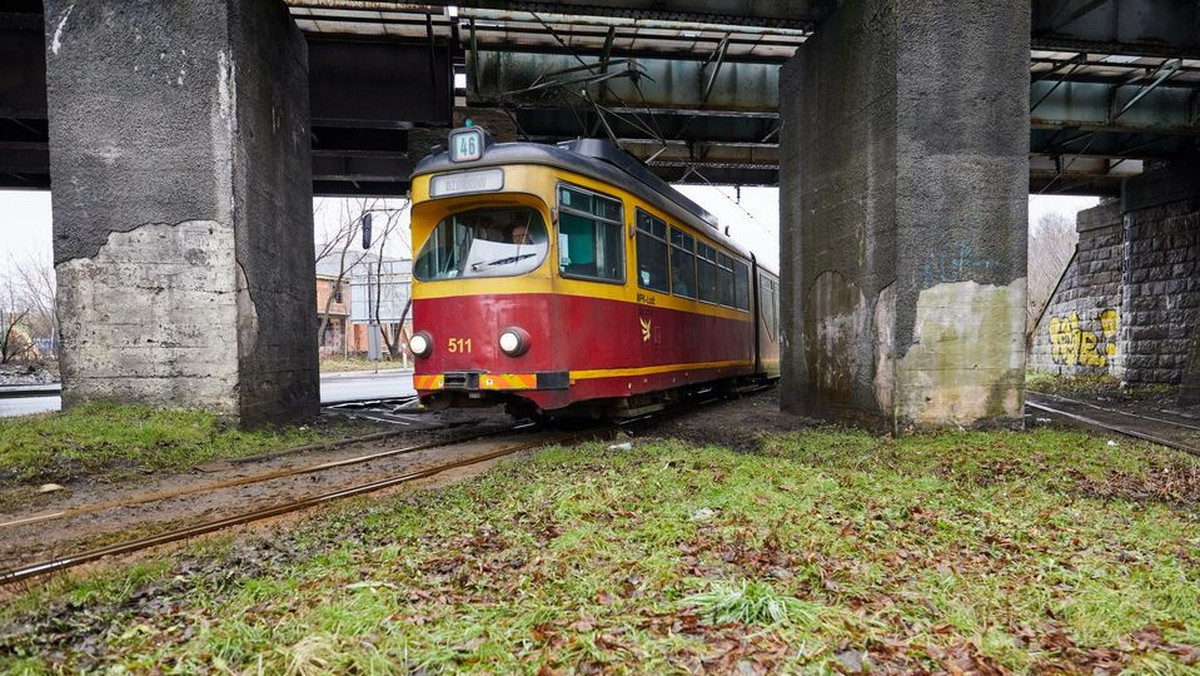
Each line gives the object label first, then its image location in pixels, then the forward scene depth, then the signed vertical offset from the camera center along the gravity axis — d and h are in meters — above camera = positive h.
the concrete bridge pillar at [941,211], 7.74 +1.31
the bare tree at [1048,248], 51.81 +6.31
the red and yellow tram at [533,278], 7.59 +0.65
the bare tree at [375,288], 30.78 +3.25
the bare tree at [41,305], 38.50 +2.23
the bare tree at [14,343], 29.06 +0.05
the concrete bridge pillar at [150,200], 8.00 +1.68
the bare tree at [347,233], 30.98 +4.88
